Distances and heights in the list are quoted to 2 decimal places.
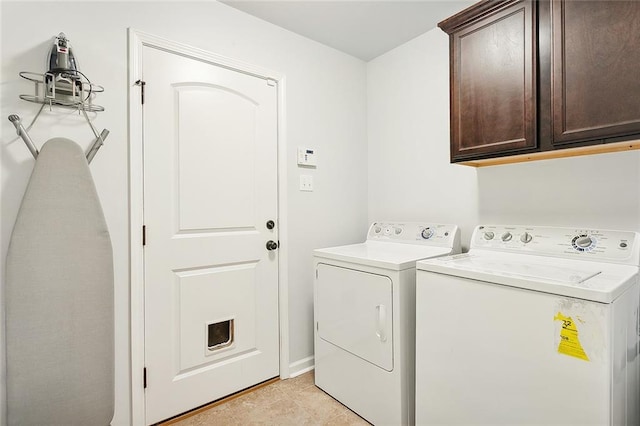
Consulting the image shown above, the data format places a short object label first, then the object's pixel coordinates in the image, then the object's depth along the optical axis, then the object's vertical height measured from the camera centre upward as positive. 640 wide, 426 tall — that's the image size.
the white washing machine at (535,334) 1.03 -0.45
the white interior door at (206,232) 1.74 -0.10
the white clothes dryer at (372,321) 1.60 -0.59
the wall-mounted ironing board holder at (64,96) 1.37 +0.54
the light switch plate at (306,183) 2.35 +0.23
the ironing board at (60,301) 1.31 -0.37
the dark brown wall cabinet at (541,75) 1.22 +0.60
